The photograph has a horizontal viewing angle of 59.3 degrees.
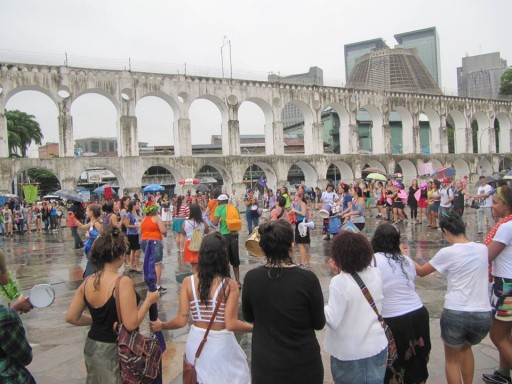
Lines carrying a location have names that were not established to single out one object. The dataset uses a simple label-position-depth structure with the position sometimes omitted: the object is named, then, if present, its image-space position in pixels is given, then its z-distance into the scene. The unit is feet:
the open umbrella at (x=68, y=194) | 55.73
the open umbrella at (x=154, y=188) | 73.76
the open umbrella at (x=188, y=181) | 93.45
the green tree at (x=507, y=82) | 183.42
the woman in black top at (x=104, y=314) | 9.48
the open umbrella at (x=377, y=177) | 67.45
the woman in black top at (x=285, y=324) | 8.95
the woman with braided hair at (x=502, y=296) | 12.56
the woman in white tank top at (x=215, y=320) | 9.68
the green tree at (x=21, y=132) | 163.43
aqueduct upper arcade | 85.46
